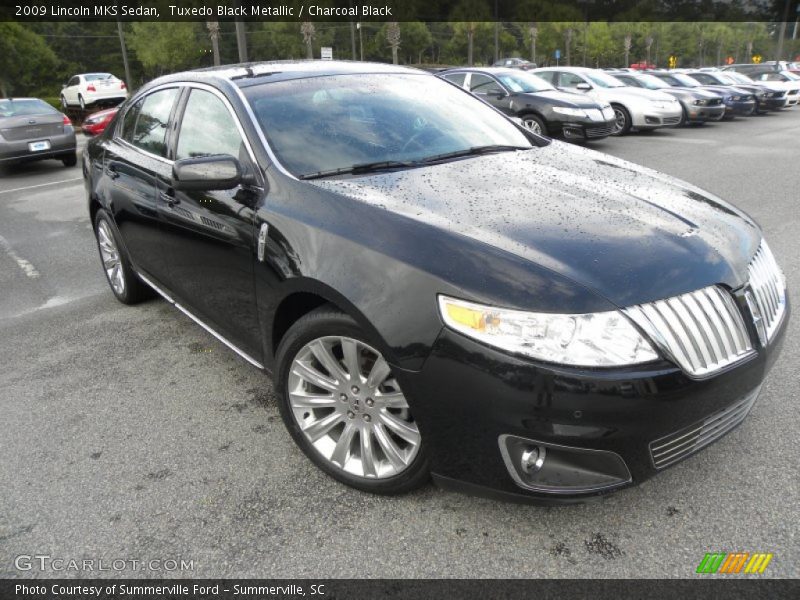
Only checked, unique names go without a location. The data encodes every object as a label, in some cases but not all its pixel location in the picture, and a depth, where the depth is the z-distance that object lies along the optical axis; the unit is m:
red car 14.58
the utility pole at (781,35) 42.38
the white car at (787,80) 23.47
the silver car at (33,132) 11.67
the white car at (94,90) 25.64
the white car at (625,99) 14.30
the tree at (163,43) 49.84
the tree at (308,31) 44.09
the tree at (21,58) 43.16
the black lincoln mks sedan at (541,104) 11.58
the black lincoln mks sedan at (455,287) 1.94
